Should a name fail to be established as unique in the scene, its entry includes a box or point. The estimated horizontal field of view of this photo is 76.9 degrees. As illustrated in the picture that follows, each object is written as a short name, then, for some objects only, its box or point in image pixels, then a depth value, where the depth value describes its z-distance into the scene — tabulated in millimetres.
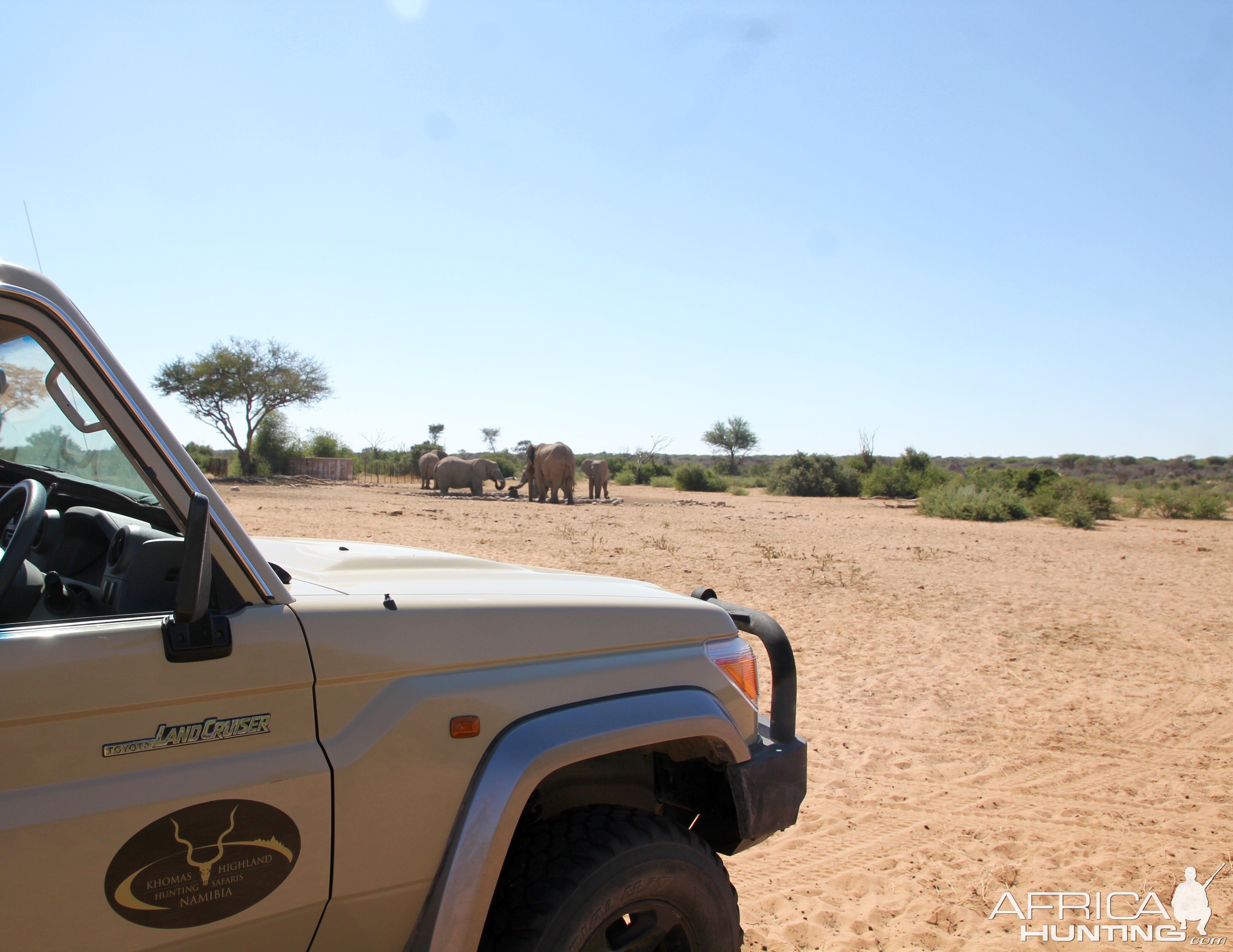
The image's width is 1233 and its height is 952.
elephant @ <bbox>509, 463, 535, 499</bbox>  29812
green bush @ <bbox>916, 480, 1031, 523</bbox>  22562
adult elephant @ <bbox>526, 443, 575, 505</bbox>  27938
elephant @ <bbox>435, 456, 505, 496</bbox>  32250
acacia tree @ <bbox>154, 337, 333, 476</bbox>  38875
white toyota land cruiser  1407
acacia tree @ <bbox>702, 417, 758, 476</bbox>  66500
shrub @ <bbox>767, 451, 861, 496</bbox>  36594
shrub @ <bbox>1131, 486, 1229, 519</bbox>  24969
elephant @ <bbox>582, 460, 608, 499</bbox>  31312
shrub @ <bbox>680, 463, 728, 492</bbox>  42219
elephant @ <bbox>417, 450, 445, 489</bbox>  36375
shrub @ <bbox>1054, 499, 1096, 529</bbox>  20875
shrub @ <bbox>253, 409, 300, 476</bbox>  42844
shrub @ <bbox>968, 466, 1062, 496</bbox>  26469
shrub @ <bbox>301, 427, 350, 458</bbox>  50656
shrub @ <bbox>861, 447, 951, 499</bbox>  32875
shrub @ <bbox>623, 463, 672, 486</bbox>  49312
